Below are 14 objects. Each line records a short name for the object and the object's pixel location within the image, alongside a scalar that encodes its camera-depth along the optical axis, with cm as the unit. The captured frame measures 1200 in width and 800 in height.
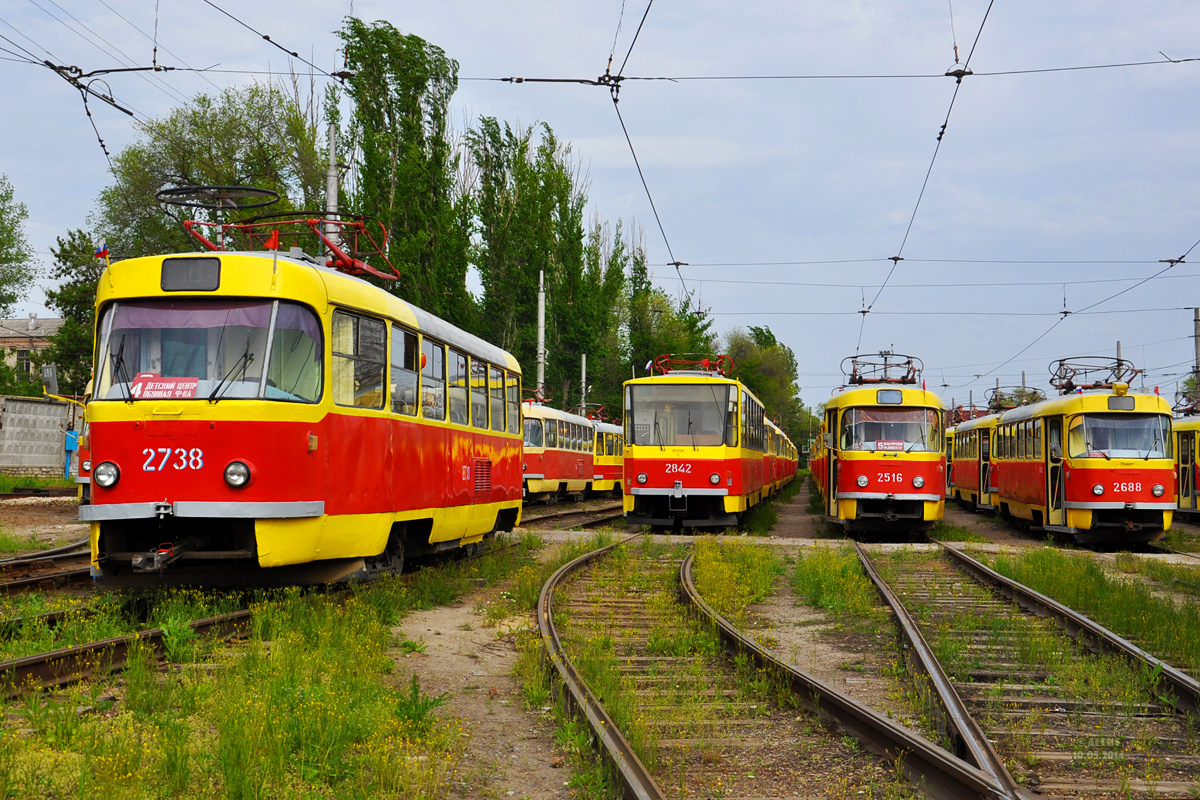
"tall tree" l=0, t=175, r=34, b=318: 6298
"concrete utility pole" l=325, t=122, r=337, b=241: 2064
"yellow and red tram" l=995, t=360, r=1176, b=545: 2008
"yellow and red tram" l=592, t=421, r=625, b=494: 4572
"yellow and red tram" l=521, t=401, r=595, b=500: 3372
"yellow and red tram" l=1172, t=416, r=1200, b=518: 2828
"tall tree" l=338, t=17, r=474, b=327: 3684
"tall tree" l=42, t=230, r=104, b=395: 4991
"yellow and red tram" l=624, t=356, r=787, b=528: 2122
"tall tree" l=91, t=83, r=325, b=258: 4759
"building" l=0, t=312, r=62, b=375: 8653
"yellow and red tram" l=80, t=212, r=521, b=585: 890
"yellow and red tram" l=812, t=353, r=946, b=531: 2061
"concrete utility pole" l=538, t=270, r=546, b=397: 3731
